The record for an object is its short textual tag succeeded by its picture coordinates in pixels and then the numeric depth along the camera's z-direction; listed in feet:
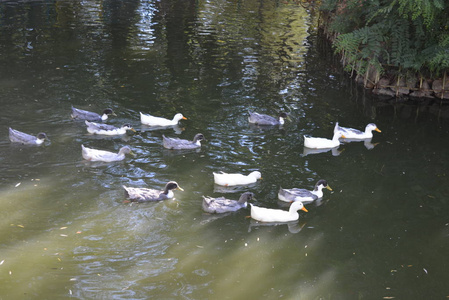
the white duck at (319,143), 44.93
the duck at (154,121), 48.01
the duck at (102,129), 45.52
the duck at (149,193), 35.12
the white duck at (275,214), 33.76
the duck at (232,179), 37.76
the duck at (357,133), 47.75
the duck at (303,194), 35.99
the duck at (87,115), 47.80
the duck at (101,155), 40.60
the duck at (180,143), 43.45
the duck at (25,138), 42.60
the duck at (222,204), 34.37
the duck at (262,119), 49.01
